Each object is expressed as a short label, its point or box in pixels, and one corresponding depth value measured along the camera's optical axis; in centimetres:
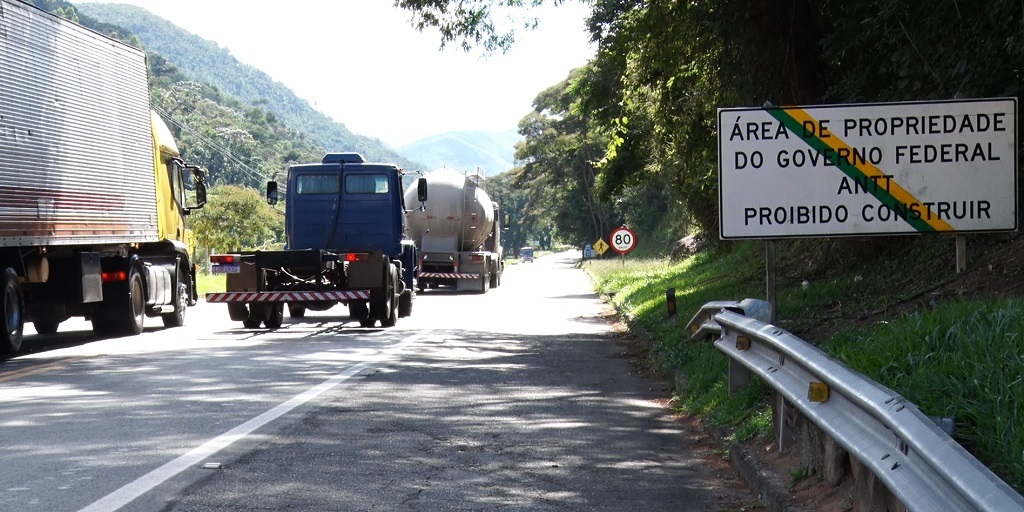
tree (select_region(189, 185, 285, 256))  7300
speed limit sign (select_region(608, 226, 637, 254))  4216
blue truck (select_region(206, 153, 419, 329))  2012
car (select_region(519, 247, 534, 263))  13180
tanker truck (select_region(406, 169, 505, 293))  3962
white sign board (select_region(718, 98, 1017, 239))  852
